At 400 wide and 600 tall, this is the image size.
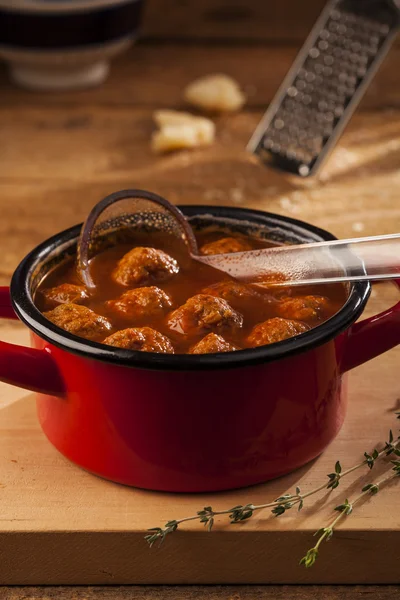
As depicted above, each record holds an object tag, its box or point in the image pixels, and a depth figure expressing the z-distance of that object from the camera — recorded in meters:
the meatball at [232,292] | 0.74
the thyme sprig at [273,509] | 0.67
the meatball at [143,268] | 0.76
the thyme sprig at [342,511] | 0.66
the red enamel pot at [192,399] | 0.67
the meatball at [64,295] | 0.74
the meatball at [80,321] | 0.70
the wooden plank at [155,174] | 1.05
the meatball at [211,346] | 0.69
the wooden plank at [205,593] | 0.69
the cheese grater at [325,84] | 1.13
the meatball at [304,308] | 0.72
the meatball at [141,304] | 0.73
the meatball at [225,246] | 0.78
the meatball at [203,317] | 0.71
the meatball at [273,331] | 0.69
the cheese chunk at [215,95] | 1.27
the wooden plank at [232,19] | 1.56
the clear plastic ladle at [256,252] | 0.72
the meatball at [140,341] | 0.69
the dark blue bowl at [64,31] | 1.22
